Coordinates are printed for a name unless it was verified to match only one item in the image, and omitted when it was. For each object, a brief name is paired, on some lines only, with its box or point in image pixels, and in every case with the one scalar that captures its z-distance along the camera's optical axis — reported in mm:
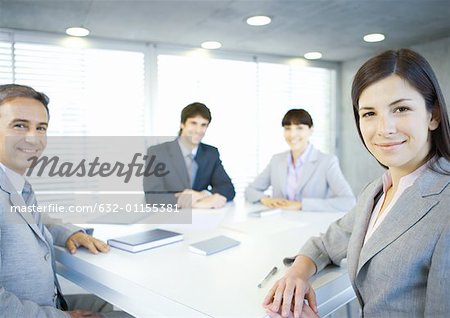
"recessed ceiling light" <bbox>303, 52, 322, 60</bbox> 4469
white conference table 1069
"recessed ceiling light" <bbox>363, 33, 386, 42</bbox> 3578
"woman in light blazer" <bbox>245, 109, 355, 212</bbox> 2553
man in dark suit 2680
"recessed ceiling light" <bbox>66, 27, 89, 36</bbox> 3309
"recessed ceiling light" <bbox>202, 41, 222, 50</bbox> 3902
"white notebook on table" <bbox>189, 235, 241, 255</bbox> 1474
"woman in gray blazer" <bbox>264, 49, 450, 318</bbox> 863
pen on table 1170
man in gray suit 1195
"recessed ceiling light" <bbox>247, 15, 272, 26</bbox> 2994
